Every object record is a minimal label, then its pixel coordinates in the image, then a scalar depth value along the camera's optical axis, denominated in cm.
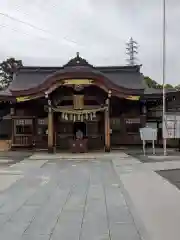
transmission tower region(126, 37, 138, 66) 4368
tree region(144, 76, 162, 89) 2996
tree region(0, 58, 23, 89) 3102
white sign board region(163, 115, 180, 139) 1236
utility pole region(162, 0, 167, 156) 1251
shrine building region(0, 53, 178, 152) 1329
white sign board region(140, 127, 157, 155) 1204
